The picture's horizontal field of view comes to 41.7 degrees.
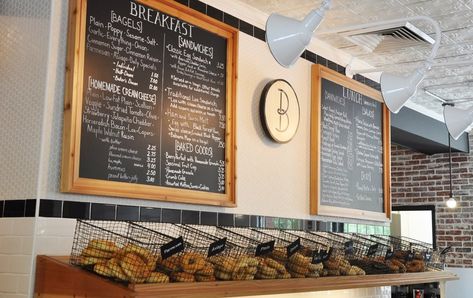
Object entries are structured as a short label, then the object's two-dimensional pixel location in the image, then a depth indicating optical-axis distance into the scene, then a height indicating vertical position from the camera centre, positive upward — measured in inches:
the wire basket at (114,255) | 89.7 -8.5
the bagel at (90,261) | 93.4 -9.3
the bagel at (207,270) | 100.0 -11.2
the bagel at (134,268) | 88.7 -9.8
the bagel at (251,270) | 108.3 -11.8
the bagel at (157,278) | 91.0 -11.5
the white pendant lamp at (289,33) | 109.2 +29.8
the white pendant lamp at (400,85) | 134.0 +26.0
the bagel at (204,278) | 99.5 -12.3
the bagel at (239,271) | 104.8 -11.8
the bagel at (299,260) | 122.3 -11.1
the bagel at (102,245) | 95.2 -7.1
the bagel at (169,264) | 96.7 -10.0
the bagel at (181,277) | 96.4 -11.8
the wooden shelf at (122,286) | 87.6 -13.2
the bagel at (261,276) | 112.0 -13.2
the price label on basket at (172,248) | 93.7 -7.1
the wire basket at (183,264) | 94.2 -10.0
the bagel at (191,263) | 97.7 -9.8
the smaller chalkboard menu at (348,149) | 167.9 +16.3
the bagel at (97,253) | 94.3 -8.2
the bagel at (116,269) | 89.0 -10.1
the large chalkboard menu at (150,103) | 108.6 +18.8
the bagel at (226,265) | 104.7 -10.7
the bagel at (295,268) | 122.0 -12.7
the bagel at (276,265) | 115.6 -11.6
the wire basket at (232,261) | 104.4 -10.2
